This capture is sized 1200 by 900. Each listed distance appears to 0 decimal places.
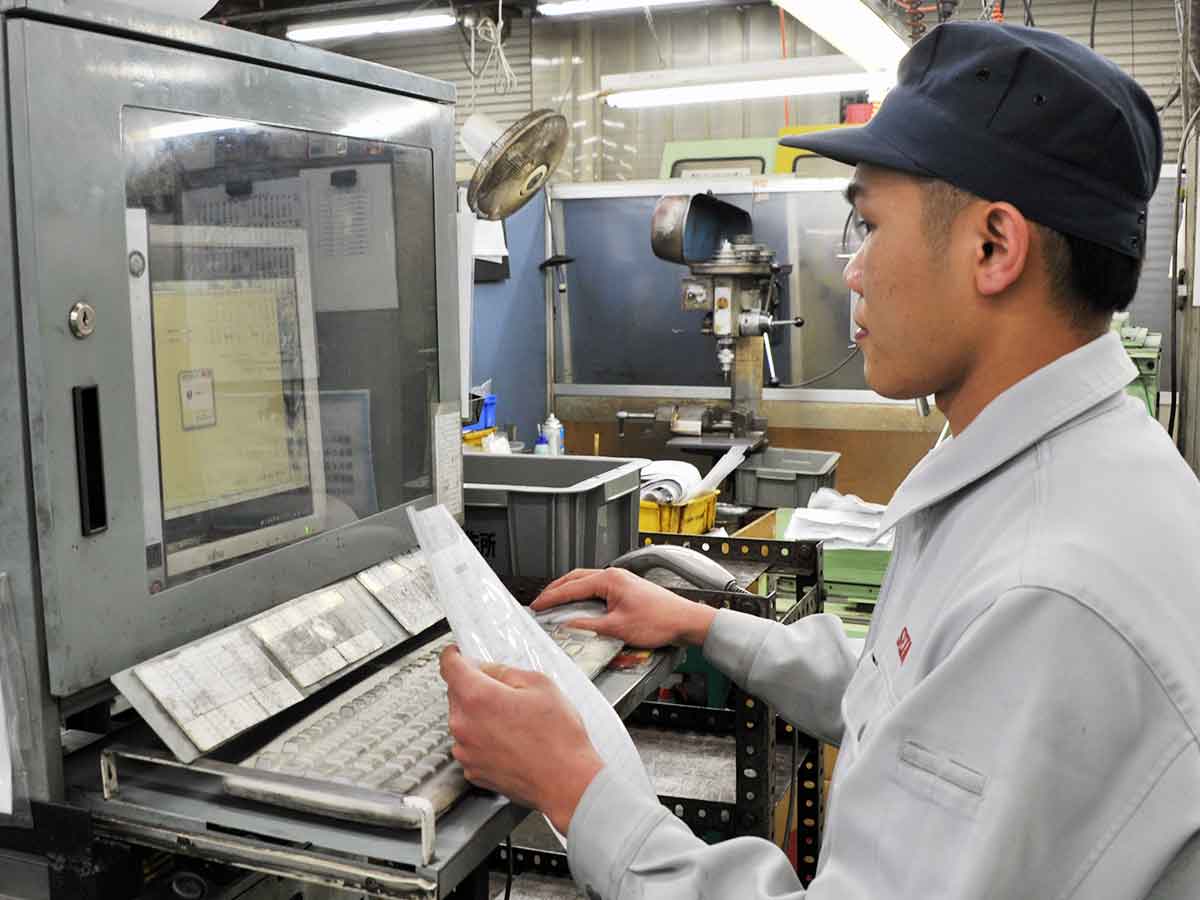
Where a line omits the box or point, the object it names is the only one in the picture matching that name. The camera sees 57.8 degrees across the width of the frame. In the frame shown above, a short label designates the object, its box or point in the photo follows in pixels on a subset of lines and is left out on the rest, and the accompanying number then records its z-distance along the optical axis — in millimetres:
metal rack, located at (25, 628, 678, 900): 773
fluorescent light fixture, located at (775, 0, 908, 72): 2350
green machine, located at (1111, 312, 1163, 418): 3215
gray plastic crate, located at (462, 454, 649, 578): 1527
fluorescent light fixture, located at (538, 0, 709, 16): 5297
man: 728
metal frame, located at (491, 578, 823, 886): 1521
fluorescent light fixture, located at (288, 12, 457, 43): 6555
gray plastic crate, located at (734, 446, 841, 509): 3215
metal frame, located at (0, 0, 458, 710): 798
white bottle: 3608
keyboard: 810
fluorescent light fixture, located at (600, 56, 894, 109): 3383
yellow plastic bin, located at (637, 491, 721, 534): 2488
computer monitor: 954
